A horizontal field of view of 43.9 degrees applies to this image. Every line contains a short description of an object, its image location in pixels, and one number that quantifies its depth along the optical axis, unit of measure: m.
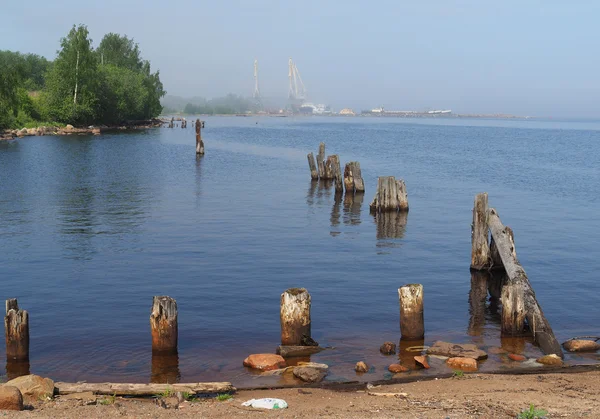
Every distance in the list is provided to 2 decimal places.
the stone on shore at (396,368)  14.27
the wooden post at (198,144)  67.88
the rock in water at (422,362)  14.46
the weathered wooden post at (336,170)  40.75
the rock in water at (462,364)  14.36
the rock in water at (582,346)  15.62
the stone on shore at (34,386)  11.78
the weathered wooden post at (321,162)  45.88
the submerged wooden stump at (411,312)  15.91
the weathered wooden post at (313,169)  46.47
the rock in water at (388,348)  15.47
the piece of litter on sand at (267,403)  11.48
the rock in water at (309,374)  13.64
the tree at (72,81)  102.69
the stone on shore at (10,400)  10.78
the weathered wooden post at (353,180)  40.22
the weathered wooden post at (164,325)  14.72
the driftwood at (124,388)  12.16
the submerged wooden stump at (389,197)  33.88
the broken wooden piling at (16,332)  14.35
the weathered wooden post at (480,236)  22.02
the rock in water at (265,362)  14.45
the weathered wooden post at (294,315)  15.32
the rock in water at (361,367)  14.32
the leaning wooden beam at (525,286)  15.67
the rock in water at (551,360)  14.58
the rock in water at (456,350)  15.04
